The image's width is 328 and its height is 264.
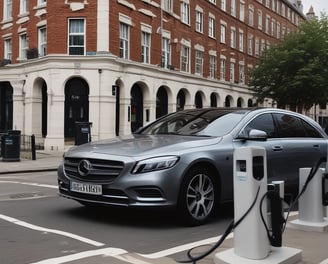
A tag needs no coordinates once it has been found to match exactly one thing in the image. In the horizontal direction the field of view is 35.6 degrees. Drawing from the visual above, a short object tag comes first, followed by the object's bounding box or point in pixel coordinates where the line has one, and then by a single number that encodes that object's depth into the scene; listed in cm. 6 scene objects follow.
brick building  2691
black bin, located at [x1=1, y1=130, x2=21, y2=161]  1923
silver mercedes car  625
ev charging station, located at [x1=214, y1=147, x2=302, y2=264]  468
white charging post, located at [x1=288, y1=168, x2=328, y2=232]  634
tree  3797
